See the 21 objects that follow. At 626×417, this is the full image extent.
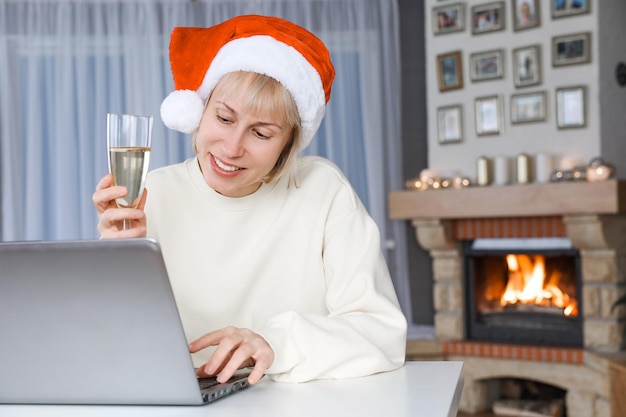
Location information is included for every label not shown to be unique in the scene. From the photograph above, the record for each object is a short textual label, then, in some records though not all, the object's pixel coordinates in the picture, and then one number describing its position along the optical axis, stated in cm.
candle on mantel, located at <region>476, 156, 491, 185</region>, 462
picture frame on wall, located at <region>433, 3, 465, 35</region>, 483
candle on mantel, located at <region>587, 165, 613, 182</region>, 416
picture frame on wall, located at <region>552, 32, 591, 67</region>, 437
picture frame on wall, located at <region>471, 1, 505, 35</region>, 469
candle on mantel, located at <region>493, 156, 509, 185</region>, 457
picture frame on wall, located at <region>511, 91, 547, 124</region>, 454
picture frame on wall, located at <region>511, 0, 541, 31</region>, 456
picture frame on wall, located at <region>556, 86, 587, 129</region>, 438
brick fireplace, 420
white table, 107
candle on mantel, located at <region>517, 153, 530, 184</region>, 446
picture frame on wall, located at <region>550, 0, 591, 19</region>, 438
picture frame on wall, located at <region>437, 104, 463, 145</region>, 484
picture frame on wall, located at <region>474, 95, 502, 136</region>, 470
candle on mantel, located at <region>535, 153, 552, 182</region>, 443
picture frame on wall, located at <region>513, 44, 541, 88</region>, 456
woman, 154
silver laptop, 99
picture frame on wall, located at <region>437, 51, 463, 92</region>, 484
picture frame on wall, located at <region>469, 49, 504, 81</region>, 471
